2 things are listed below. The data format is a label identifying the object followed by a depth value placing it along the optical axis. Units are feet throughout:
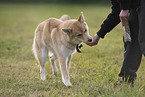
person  18.38
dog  23.94
